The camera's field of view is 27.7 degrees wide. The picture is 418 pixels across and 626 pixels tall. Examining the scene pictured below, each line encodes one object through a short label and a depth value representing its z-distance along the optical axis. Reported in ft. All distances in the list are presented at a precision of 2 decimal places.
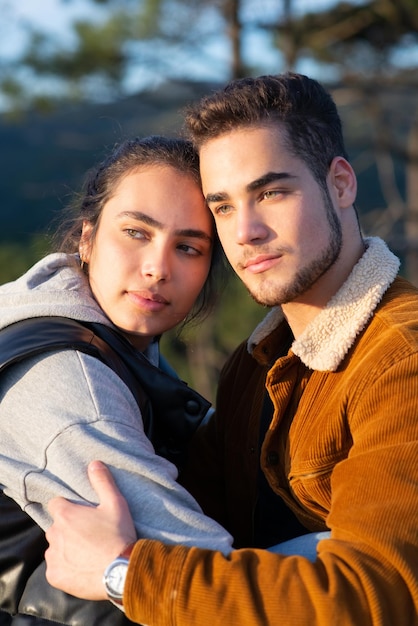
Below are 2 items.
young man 5.90
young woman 6.59
